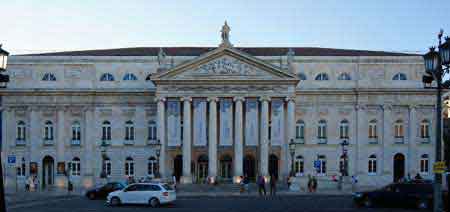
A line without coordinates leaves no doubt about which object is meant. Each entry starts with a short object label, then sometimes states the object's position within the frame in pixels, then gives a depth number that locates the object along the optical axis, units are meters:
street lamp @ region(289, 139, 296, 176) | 57.27
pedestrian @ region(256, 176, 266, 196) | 48.62
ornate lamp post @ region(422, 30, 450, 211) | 19.53
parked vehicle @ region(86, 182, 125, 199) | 44.12
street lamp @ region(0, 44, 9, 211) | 18.66
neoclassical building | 64.75
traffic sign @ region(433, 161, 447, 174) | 20.67
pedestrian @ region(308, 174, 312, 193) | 50.92
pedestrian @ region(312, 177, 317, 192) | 51.76
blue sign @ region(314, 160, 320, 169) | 58.10
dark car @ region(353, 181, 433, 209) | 33.94
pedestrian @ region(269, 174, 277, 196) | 48.94
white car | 35.94
